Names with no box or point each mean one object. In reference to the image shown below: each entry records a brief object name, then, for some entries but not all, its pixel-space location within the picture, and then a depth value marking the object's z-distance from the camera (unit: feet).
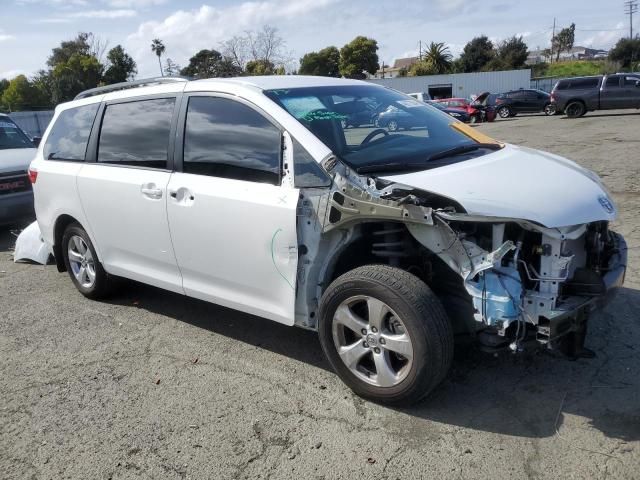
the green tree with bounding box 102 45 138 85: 177.02
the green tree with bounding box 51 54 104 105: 160.76
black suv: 101.24
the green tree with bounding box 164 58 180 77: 168.58
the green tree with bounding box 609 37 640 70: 214.69
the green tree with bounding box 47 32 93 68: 196.79
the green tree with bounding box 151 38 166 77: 249.96
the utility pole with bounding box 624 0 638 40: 272.10
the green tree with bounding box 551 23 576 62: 324.60
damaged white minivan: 9.98
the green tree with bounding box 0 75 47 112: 153.07
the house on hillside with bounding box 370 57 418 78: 331.47
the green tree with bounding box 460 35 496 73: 234.79
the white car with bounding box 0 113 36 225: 26.40
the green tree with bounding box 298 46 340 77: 203.41
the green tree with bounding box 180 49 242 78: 146.51
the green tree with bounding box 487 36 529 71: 222.75
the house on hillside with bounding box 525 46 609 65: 332.31
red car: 99.50
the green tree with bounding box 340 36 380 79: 213.05
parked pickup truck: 81.35
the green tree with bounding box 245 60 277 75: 145.18
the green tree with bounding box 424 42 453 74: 228.63
